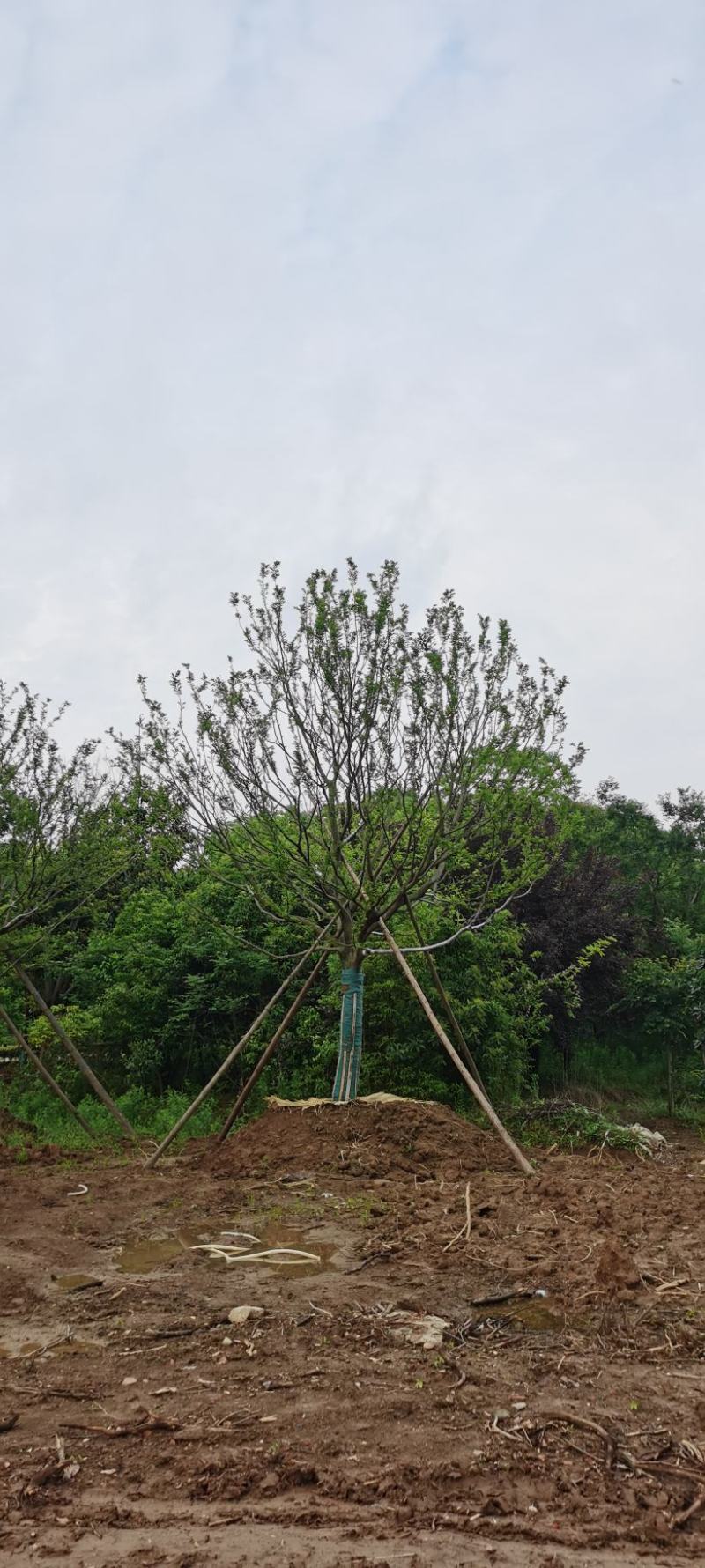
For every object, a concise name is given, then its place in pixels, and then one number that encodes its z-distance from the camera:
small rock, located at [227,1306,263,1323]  4.62
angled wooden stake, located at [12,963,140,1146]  10.54
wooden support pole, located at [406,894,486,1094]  10.13
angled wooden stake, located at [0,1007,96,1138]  10.92
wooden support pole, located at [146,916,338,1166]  8.77
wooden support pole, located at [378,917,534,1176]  7.77
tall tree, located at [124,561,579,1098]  9.50
